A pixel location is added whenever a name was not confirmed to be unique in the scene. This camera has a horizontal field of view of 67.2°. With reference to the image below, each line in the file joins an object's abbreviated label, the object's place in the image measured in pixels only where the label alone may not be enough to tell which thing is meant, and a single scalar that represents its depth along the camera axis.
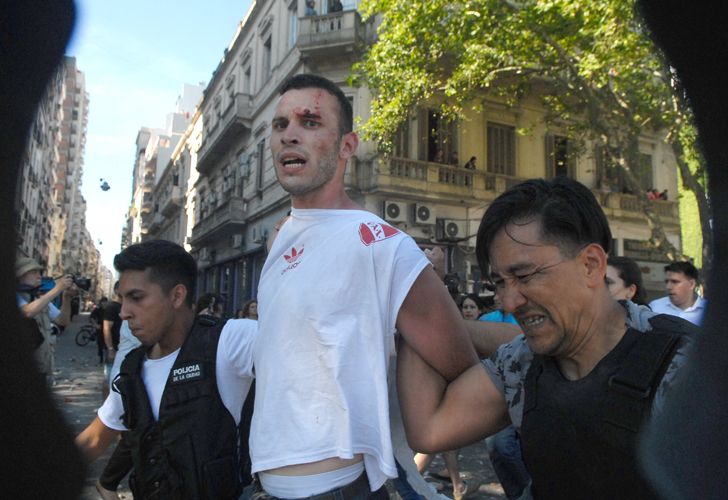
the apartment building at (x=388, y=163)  14.50
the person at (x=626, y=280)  3.78
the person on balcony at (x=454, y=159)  15.32
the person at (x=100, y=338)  12.46
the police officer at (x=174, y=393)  1.99
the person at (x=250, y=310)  8.17
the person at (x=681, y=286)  5.00
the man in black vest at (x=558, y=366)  1.09
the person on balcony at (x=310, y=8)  15.91
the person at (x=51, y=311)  3.82
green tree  9.06
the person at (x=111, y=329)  7.46
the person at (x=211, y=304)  7.32
